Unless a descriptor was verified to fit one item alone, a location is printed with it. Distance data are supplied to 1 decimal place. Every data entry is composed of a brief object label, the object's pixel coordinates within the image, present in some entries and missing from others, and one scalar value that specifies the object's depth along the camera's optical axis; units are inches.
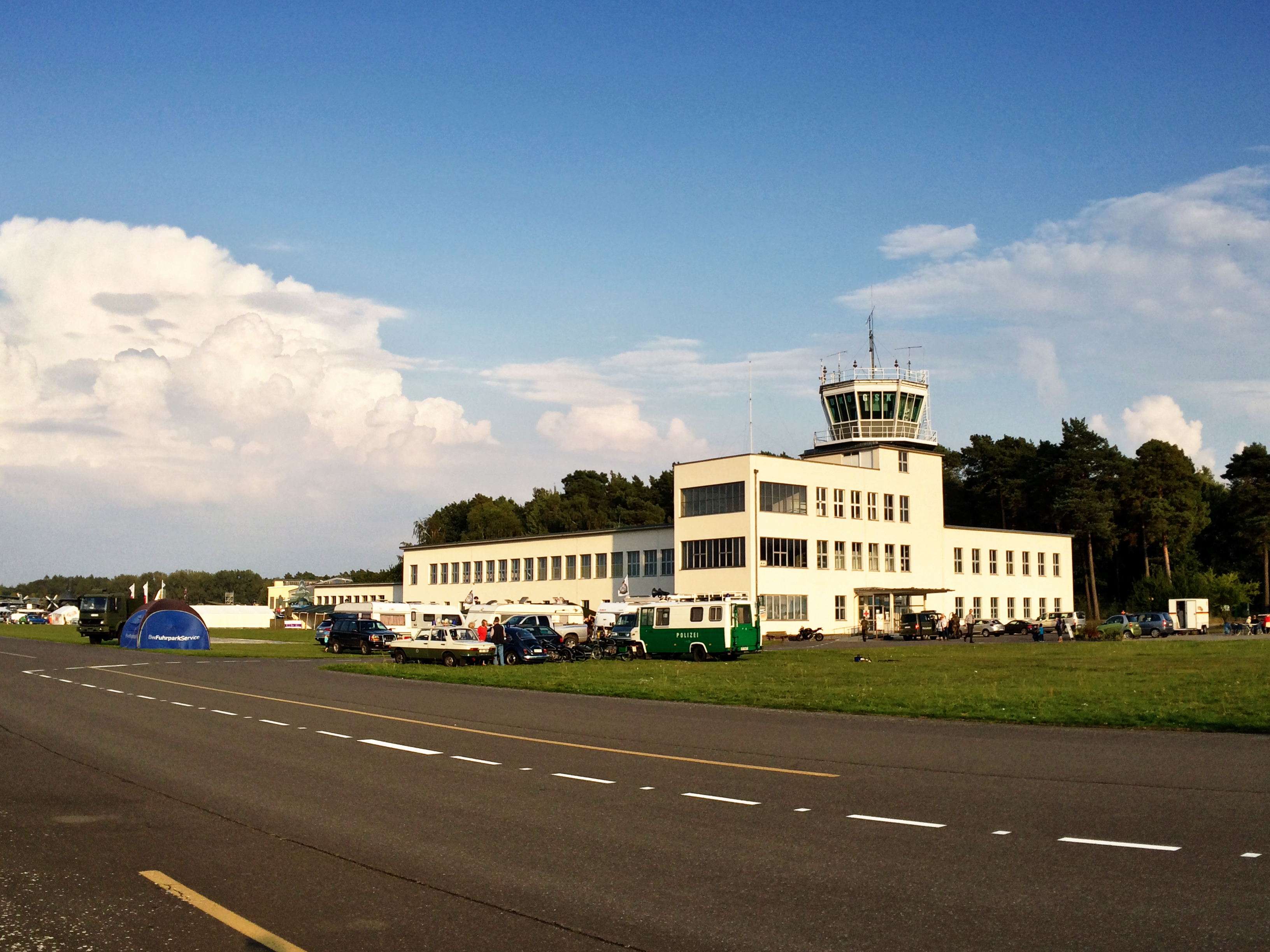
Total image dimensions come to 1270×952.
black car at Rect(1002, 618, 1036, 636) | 2864.2
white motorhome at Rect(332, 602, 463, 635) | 2444.6
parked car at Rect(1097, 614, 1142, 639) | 2539.4
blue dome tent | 2237.9
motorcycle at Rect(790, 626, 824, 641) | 2623.0
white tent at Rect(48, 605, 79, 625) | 4512.8
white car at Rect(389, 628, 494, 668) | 1633.9
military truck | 2501.2
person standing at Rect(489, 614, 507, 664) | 1621.6
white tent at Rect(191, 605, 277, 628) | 3996.1
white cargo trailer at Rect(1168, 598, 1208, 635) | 2824.8
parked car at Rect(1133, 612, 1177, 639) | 2603.3
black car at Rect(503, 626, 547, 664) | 1690.5
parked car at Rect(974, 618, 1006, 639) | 2775.6
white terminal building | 2785.4
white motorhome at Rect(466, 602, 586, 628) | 2295.8
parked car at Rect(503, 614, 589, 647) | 2014.0
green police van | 1763.0
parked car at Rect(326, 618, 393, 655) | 2169.0
